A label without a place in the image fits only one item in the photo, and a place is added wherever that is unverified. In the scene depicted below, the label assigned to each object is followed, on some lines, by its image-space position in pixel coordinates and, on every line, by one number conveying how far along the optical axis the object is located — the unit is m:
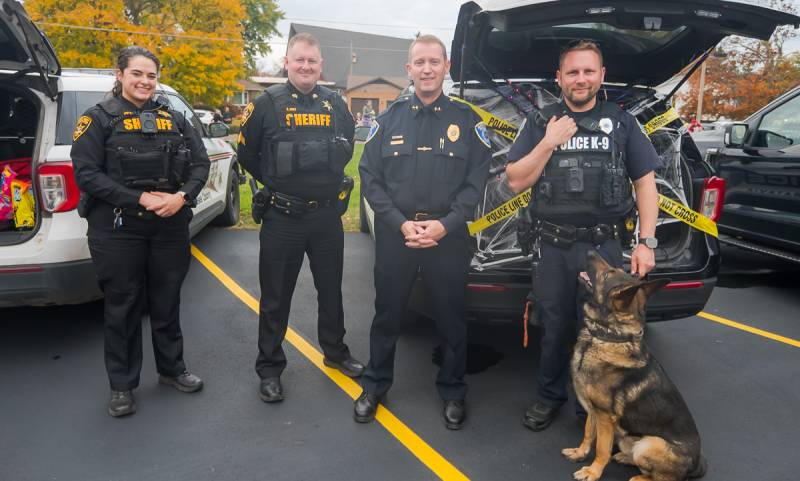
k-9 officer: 2.68
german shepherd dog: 2.36
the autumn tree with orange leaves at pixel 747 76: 23.67
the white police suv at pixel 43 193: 3.31
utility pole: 25.47
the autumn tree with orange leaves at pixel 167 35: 23.97
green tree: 40.84
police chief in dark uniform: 2.85
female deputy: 2.93
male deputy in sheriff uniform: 3.10
